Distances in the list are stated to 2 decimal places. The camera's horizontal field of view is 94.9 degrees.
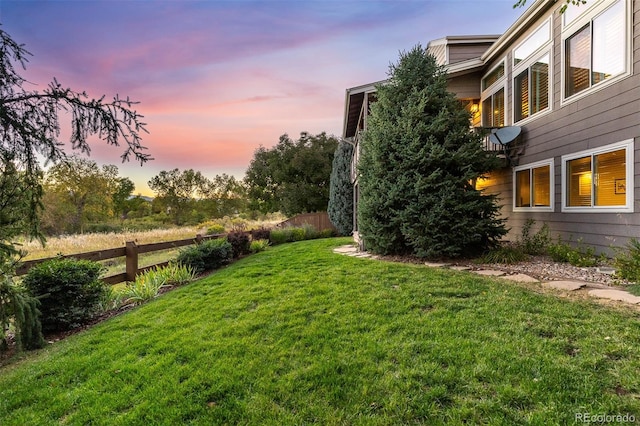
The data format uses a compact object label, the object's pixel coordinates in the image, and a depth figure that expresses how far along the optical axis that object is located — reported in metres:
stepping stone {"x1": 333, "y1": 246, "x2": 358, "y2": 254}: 8.50
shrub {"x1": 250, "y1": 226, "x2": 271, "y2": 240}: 11.40
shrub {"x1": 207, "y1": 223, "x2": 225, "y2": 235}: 15.22
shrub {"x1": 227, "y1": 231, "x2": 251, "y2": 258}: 9.23
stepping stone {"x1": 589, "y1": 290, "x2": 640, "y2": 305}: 3.51
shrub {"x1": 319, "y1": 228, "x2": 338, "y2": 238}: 15.27
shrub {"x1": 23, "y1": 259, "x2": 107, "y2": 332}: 4.26
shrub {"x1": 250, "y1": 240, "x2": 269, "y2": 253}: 10.23
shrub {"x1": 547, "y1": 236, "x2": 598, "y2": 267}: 5.47
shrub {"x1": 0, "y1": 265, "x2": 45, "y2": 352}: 3.23
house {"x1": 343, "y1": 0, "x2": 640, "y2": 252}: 5.39
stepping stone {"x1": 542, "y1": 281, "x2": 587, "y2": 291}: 4.08
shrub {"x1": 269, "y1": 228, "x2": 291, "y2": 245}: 12.45
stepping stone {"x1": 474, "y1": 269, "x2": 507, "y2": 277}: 4.94
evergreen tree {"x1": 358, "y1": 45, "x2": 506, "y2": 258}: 6.07
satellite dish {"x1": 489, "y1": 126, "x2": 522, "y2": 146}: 8.20
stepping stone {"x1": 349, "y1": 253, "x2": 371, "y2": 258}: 7.32
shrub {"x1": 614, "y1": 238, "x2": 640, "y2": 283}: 4.34
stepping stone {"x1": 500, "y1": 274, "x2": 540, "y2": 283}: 4.56
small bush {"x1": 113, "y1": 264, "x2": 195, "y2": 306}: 5.54
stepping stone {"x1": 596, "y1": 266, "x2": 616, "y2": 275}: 4.85
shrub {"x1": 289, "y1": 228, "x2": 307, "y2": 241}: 13.45
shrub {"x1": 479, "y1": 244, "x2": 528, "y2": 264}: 5.81
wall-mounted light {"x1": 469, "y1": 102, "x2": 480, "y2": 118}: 10.87
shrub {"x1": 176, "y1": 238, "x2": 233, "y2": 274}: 7.34
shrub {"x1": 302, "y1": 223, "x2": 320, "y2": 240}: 14.31
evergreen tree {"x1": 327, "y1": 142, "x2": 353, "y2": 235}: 15.34
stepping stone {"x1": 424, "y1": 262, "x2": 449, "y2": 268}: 5.70
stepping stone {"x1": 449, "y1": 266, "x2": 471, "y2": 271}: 5.41
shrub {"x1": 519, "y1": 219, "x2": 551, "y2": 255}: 6.73
